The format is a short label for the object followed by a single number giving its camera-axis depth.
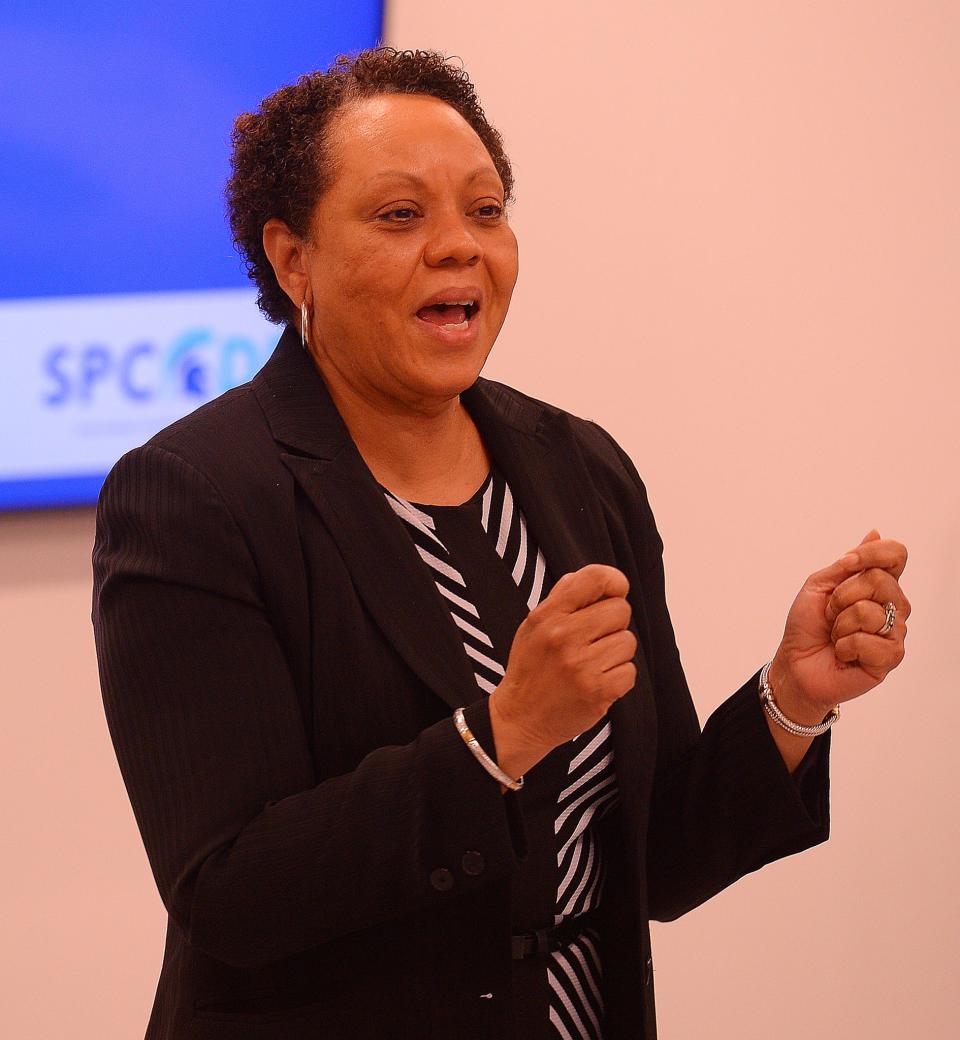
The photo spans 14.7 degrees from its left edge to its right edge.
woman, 2.44
